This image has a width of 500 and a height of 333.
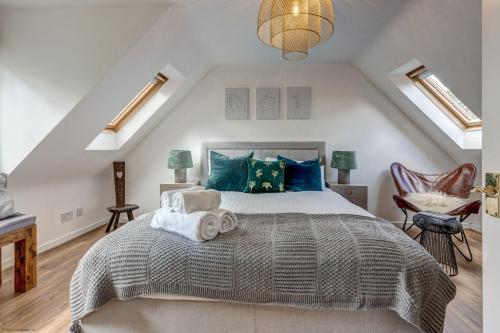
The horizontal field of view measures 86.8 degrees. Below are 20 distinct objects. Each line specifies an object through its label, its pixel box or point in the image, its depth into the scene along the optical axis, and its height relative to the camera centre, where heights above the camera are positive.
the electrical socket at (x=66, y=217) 3.16 -0.63
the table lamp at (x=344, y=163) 3.35 +0.01
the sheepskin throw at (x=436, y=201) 3.11 -0.46
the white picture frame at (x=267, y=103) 3.77 +0.87
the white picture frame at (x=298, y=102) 3.75 +0.88
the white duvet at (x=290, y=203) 1.94 -0.33
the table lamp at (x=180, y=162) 3.42 +0.03
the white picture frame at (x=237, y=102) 3.79 +0.89
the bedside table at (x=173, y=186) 3.38 -0.28
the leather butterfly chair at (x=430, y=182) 3.18 -0.25
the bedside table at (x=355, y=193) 3.26 -0.37
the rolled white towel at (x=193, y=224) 1.35 -0.32
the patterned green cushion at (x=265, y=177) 2.83 -0.14
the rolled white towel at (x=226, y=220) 1.46 -0.31
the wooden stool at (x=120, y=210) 3.30 -0.58
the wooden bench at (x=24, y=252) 1.98 -0.68
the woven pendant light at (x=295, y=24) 1.67 +0.96
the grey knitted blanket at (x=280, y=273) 1.21 -0.52
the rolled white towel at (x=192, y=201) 1.47 -0.21
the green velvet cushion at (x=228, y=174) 2.98 -0.11
